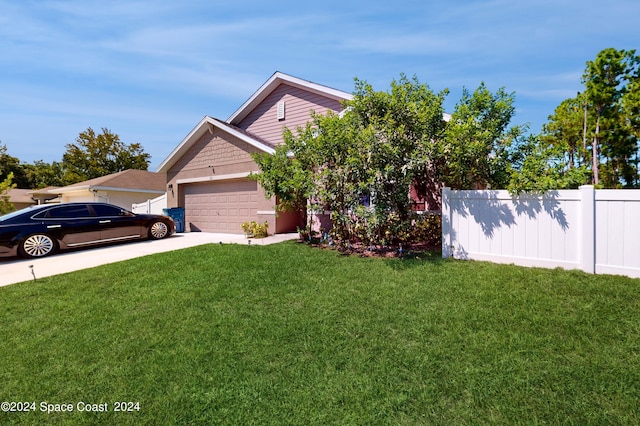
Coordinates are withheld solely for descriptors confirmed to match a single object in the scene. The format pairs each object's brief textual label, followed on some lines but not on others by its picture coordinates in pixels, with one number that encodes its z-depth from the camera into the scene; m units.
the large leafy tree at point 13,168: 29.72
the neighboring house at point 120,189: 19.00
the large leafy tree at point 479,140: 6.59
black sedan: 8.53
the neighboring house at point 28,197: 25.50
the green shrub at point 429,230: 7.93
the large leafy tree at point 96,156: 30.59
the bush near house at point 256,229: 10.52
